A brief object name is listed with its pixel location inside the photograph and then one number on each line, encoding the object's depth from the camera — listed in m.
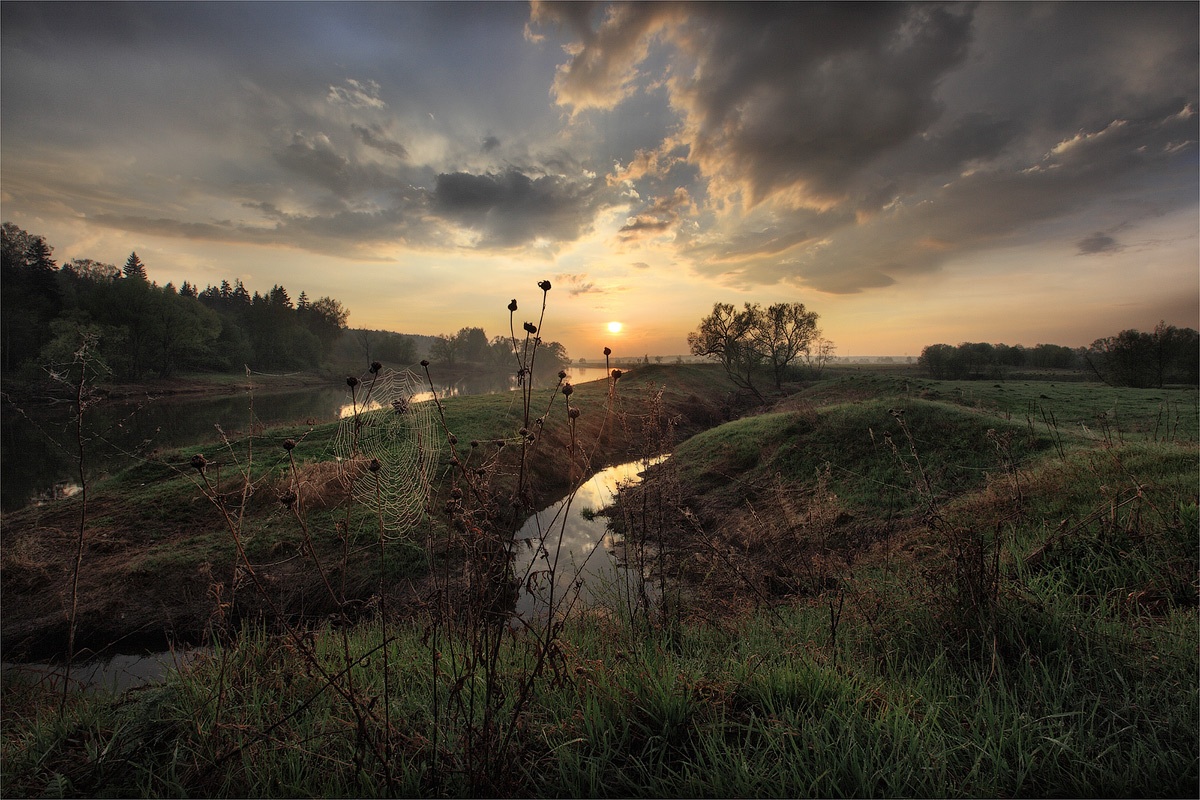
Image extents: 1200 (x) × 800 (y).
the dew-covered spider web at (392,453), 2.30
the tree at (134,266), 73.75
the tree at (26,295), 43.00
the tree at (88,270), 65.56
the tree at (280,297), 87.50
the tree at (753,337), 48.16
